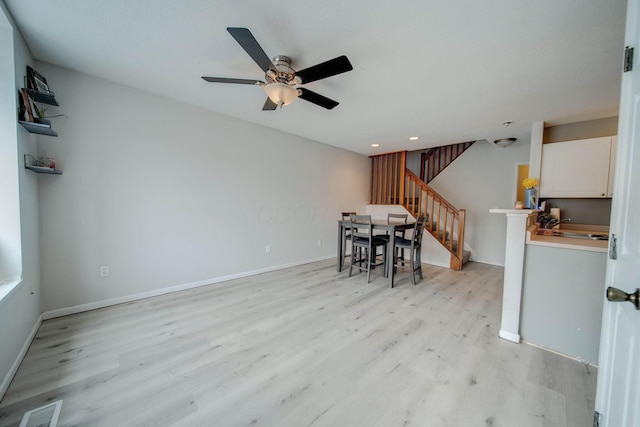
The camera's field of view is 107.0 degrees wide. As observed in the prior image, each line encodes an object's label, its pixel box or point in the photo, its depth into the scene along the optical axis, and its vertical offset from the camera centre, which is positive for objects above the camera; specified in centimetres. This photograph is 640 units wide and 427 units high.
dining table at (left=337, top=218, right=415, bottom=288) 332 -53
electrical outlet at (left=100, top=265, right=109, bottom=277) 250 -78
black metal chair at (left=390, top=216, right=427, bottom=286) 336 -58
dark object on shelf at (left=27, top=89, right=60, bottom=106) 190 +82
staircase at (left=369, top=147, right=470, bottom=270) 442 +13
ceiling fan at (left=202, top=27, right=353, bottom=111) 157 +95
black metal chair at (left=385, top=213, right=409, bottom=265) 454 -22
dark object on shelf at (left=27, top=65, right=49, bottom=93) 189 +94
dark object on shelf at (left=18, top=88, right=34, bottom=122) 177 +67
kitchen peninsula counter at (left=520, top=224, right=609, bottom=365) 175 -67
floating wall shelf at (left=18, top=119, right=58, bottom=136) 178 +52
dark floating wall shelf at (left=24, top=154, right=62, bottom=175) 188 +24
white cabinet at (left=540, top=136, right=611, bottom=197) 269 +50
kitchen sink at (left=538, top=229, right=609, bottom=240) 228 -26
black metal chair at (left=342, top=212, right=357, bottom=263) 400 -65
